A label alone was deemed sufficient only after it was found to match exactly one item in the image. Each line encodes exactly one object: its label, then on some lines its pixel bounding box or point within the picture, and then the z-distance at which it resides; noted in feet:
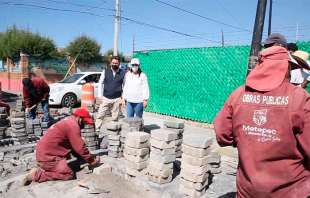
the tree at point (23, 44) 70.34
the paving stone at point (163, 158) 10.10
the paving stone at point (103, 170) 10.96
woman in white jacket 15.97
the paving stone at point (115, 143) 13.18
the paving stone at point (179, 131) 12.64
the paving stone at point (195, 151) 9.20
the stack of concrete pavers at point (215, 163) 11.16
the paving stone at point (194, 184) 9.30
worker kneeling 11.15
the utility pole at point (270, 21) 40.32
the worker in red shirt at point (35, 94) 18.39
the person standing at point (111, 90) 16.47
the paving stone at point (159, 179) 10.13
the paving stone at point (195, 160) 9.22
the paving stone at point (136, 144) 10.78
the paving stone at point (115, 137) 13.17
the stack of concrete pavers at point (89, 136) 14.44
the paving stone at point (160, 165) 10.07
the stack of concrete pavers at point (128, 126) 13.30
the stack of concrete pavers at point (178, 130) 12.69
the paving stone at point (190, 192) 9.33
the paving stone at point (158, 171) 10.08
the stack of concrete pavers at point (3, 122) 16.48
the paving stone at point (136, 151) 10.75
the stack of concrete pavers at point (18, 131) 16.00
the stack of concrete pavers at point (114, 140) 13.19
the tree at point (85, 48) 82.49
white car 30.93
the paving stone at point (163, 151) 10.08
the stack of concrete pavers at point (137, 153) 10.77
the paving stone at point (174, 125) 12.70
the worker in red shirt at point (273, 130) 4.81
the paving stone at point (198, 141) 9.24
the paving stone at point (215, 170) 11.20
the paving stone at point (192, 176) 9.24
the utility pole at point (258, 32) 11.64
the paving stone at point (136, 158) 10.75
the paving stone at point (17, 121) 16.06
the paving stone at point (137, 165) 10.78
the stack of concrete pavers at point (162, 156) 10.09
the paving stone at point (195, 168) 9.22
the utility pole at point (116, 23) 45.55
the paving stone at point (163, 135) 10.13
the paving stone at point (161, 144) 10.09
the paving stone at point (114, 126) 13.37
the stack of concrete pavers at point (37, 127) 16.80
